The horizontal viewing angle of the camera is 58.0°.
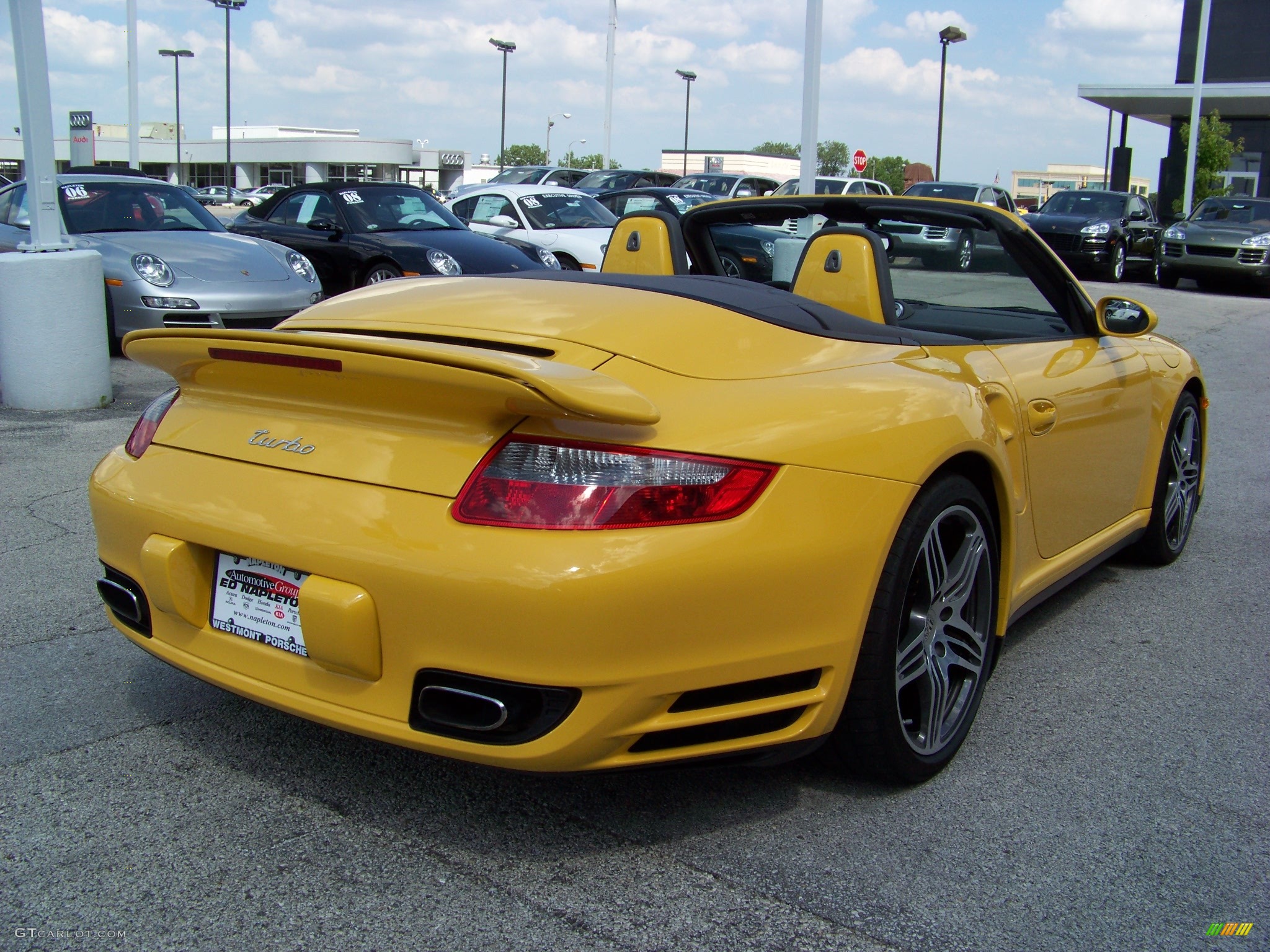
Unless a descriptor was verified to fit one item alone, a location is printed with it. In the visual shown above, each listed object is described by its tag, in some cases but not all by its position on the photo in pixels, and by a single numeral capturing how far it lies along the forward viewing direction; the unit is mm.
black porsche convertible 10805
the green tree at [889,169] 114188
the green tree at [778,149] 142375
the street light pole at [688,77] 62594
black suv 19281
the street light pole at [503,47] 56625
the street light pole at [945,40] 39875
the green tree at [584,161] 118500
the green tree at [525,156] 133500
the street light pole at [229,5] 46375
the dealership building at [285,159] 81312
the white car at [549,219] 13141
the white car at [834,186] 20125
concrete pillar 6852
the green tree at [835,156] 133750
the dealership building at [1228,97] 38000
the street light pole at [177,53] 62903
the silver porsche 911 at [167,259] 8211
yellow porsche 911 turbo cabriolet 2068
